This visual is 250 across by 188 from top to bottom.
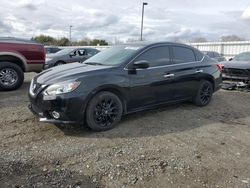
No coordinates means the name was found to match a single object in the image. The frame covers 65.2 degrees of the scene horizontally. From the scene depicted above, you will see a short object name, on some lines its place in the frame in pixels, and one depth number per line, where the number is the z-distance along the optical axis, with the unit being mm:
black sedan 3204
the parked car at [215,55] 11765
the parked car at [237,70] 6409
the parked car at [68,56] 9357
